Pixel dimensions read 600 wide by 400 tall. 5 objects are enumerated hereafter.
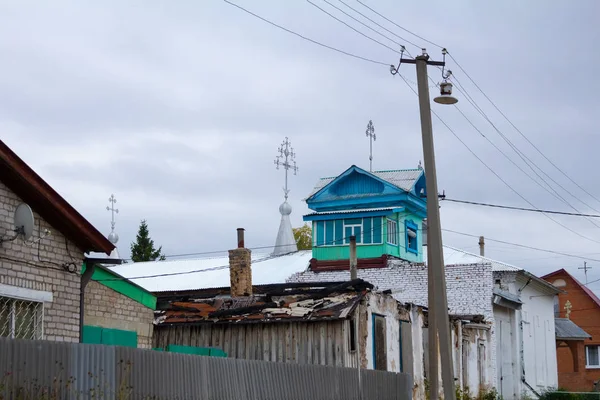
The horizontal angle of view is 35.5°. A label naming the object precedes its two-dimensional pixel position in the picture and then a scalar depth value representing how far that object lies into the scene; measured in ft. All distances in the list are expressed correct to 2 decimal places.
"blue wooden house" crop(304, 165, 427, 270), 122.62
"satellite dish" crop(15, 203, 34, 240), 42.24
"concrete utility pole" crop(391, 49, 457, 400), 56.54
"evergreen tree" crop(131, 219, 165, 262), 232.32
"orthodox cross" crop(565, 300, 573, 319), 176.65
